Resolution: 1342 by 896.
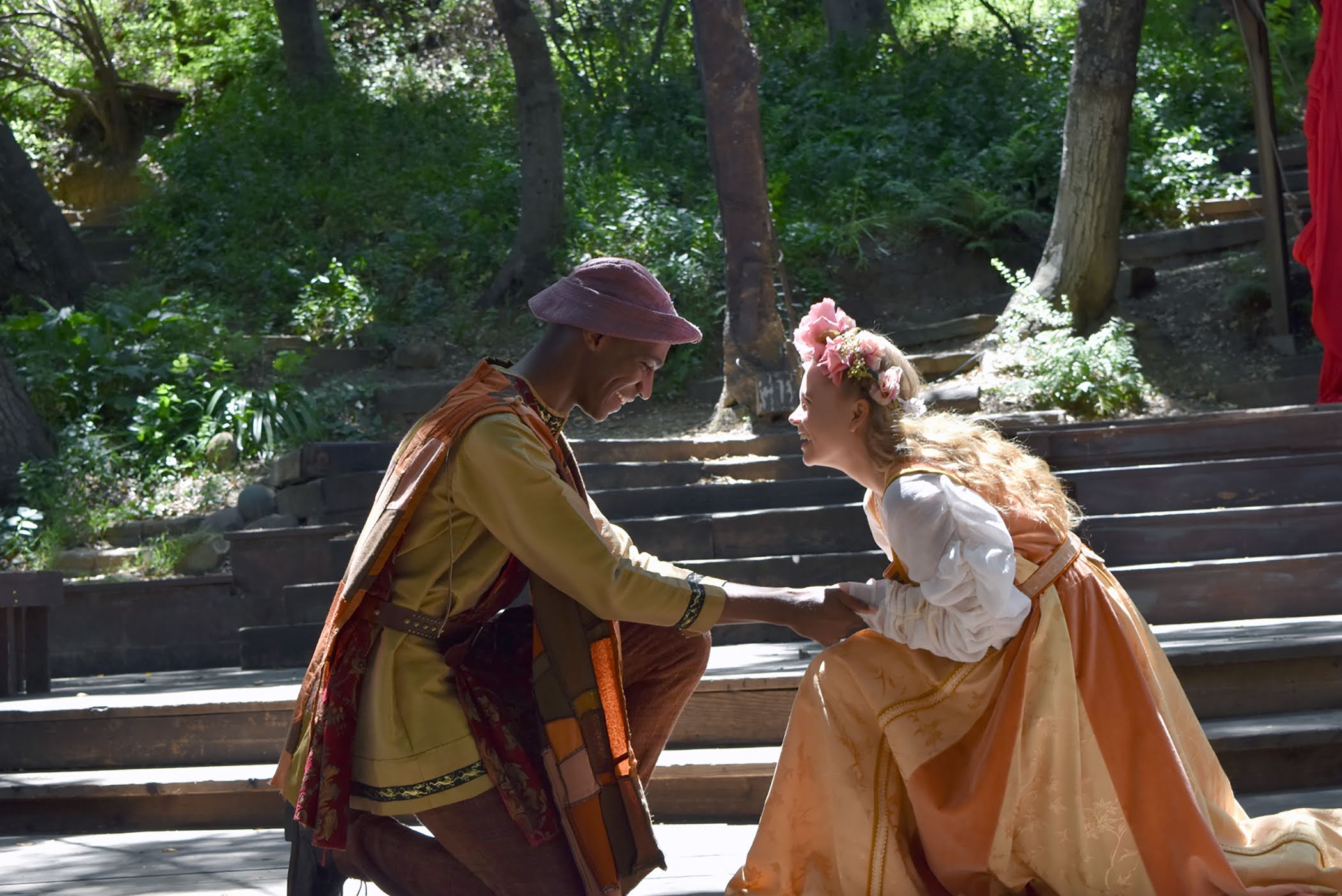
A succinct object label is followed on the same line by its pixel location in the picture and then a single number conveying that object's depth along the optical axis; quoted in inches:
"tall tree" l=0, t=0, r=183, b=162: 587.8
